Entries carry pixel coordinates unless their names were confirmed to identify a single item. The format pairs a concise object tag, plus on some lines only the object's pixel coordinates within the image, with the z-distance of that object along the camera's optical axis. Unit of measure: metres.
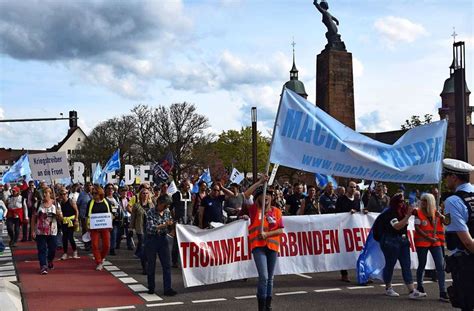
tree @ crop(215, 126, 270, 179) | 96.69
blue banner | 8.44
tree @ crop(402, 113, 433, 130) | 52.95
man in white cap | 5.00
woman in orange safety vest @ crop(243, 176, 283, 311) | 7.47
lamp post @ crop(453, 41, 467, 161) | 13.29
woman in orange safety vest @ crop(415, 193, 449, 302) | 9.04
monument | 34.16
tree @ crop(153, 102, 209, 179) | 72.94
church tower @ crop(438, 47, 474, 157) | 88.97
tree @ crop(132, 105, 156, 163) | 72.31
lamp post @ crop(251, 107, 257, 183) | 25.95
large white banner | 9.54
